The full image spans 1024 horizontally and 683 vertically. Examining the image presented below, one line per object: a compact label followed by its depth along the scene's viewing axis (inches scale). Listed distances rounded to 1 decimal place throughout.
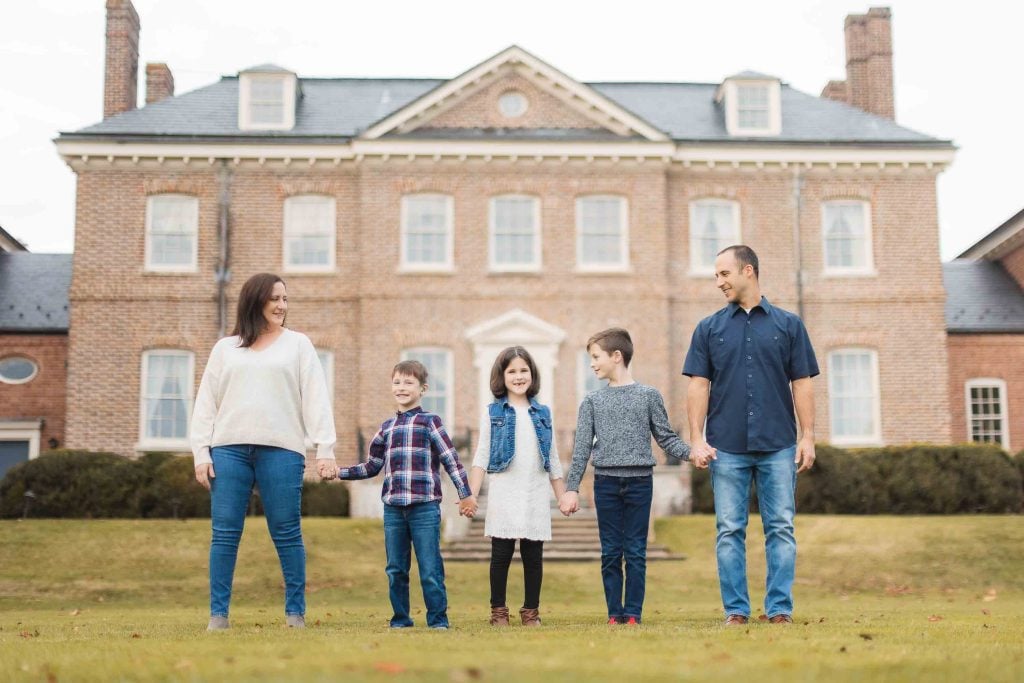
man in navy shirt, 278.2
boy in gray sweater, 291.7
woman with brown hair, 267.0
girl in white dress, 290.0
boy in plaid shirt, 287.6
